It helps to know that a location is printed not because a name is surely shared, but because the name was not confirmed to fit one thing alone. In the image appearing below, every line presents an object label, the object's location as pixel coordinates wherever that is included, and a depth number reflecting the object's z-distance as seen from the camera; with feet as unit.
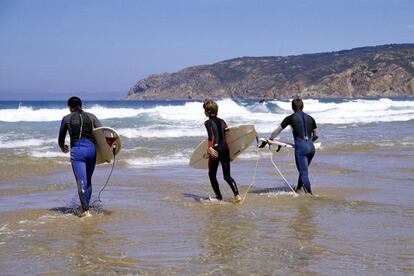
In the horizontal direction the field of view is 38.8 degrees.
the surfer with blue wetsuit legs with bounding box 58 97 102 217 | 24.29
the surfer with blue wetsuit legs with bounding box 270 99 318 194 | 28.94
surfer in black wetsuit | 26.76
